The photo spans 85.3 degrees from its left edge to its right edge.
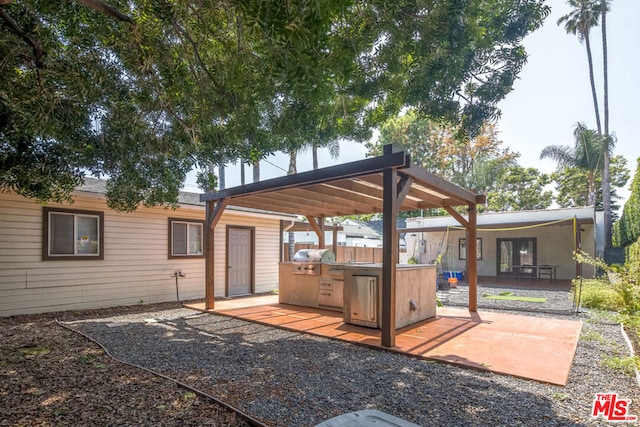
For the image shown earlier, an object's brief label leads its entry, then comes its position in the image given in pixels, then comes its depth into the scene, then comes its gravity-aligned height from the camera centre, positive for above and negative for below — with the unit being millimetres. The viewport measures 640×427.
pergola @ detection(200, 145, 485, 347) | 4973 +644
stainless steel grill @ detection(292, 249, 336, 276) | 8227 -794
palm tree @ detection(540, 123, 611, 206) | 19750 +4459
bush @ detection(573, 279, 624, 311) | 7886 -1638
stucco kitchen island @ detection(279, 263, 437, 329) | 6012 -1229
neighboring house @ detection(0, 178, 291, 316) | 6883 -577
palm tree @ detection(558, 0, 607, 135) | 19547 +11888
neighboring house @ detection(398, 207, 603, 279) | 14027 -652
